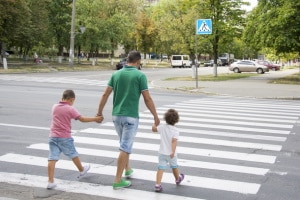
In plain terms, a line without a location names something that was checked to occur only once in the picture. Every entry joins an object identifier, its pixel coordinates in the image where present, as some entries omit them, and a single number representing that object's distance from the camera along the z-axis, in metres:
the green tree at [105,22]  53.91
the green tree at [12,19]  41.16
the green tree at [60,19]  56.25
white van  71.22
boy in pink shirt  5.61
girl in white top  5.51
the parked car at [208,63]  80.88
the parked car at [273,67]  61.03
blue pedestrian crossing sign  21.53
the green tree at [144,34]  69.06
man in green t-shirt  5.49
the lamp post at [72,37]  42.22
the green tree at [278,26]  28.62
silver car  49.34
